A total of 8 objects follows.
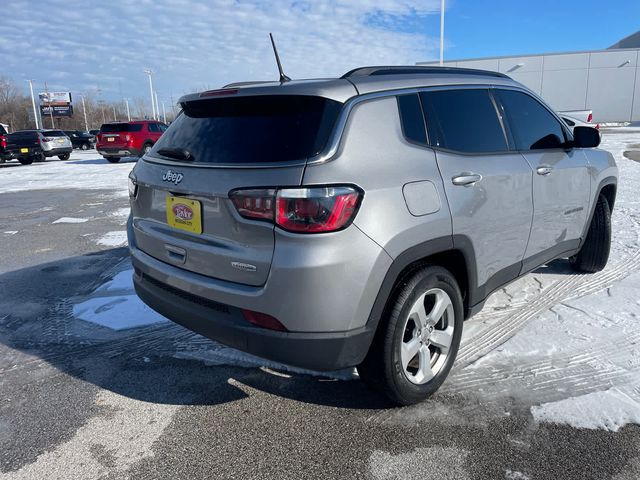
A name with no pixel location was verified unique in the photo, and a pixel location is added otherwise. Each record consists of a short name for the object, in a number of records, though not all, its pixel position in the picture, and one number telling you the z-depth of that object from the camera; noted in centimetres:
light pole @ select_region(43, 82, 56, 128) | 8252
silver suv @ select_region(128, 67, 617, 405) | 220
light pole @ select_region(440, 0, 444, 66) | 2652
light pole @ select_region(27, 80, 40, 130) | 7364
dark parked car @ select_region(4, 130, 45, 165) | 2269
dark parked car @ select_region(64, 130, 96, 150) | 4038
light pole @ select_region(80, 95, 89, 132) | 8981
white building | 4672
